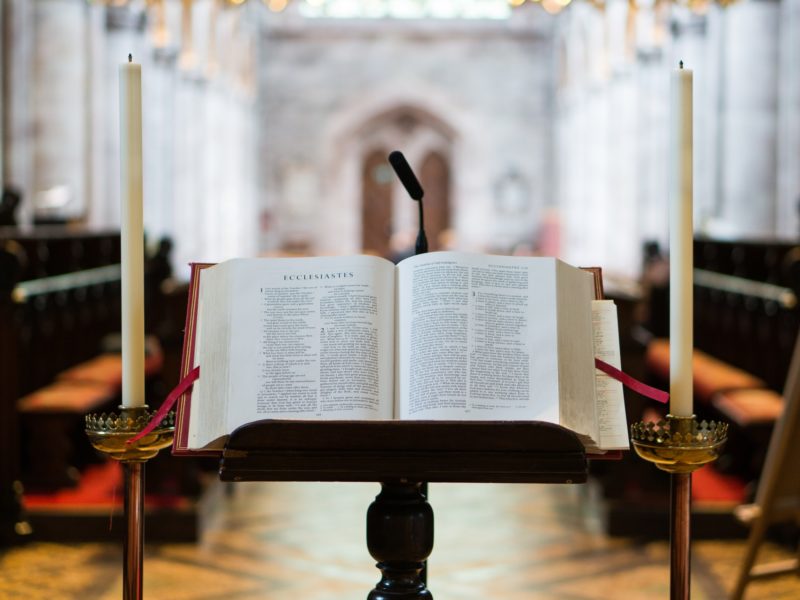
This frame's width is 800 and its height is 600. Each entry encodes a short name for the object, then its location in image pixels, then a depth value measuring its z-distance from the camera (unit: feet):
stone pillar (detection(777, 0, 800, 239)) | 36.88
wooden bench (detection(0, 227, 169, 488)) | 17.10
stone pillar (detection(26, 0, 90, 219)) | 38.86
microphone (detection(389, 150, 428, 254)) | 6.65
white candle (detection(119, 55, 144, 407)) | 6.10
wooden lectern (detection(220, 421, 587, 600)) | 5.61
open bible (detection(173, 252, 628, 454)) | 5.82
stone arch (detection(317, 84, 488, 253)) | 78.54
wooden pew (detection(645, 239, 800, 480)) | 18.42
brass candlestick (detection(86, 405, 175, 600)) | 6.03
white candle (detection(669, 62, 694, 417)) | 6.01
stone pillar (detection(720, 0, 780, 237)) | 38.99
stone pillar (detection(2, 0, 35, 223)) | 37.35
